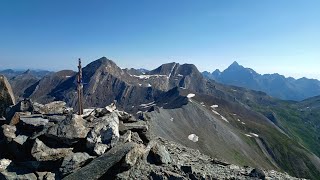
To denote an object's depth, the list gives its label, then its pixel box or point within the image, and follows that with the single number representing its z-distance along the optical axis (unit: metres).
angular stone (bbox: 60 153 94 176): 14.24
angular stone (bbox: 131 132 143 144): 17.07
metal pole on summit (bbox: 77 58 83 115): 20.52
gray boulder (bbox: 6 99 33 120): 20.25
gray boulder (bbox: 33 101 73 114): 20.77
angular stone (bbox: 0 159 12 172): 15.30
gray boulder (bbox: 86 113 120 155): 15.09
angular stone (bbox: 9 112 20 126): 18.02
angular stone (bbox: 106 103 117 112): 19.49
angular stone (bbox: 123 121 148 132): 17.82
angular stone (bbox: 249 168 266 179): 16.61
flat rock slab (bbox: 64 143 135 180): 13.76
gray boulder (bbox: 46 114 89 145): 15.37
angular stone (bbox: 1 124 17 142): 16.51
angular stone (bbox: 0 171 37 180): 14.46
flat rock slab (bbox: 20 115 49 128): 16.89
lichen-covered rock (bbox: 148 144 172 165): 15.88
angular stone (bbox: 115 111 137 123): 19.18
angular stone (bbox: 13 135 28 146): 15.98
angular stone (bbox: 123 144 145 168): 14.25
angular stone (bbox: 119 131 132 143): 15.94
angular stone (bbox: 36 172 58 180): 14.41
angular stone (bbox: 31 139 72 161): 14.91
